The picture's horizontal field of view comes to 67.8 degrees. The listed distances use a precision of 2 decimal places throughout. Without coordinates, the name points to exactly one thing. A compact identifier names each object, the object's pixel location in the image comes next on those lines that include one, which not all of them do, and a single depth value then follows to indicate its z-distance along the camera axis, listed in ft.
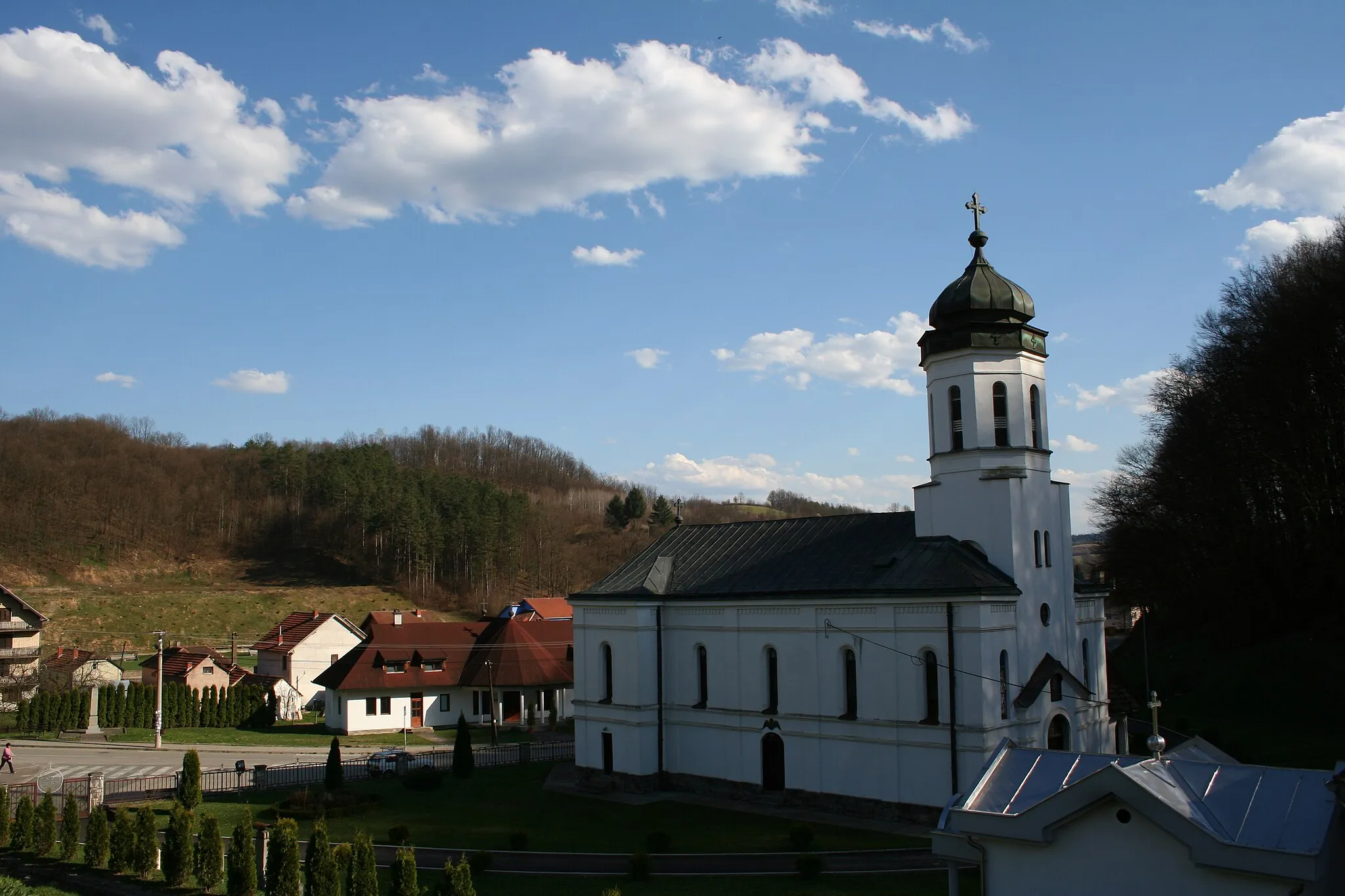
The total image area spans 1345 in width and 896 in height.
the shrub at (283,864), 63.00
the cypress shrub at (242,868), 65.00
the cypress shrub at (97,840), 75.56
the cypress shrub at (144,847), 72.64
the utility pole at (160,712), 145.48
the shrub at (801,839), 77.36
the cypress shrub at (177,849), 69.87
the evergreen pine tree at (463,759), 117.19
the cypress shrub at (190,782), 91.71
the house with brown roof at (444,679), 163.84
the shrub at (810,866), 69.46
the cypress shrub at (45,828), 79.51
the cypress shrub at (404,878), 55.72
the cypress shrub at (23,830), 80.38
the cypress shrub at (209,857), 69.82
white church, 86.02
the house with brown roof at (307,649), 199.00
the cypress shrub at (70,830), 78.23
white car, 119.24
